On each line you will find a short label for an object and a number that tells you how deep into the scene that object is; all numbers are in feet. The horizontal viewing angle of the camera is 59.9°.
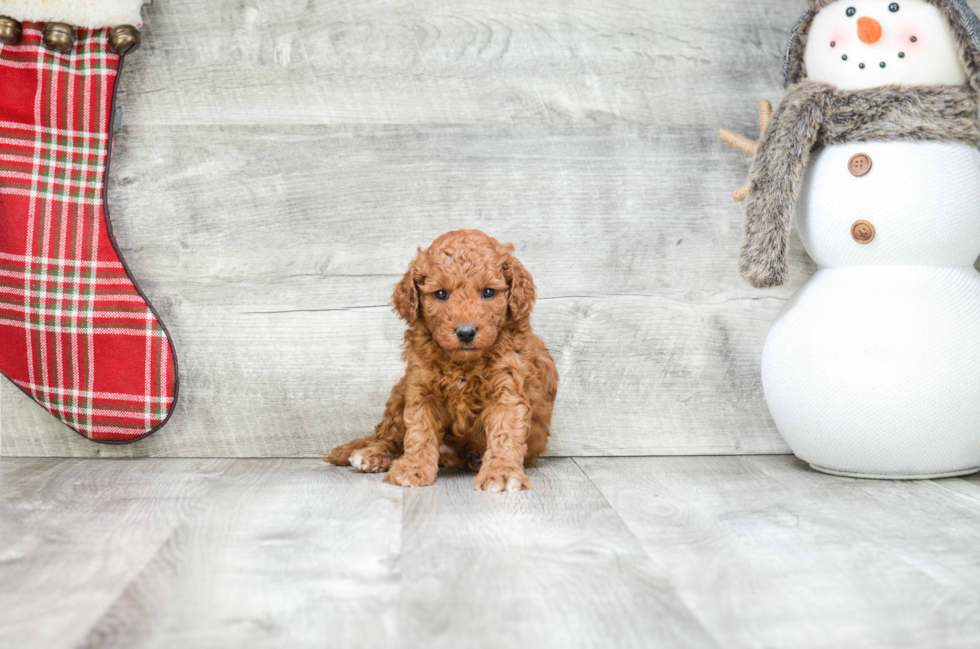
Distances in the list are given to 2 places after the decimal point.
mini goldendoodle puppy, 5.31
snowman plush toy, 5.28
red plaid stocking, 6.06
